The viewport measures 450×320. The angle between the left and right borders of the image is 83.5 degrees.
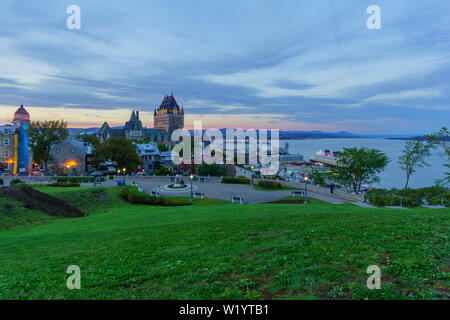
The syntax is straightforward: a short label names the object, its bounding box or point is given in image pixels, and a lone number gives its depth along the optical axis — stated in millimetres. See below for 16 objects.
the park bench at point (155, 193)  31909
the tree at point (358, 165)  37719
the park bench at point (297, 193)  30666
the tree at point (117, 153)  49644
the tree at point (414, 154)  41594
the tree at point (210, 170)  60312
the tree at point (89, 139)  84075
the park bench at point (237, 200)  27641
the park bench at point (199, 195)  30886
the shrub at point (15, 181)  37212
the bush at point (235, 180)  40156
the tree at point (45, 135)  48219
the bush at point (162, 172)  60122
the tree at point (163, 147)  116019
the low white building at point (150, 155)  80688
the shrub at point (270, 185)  35812
